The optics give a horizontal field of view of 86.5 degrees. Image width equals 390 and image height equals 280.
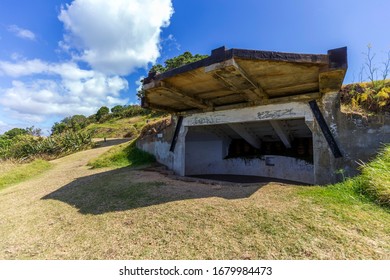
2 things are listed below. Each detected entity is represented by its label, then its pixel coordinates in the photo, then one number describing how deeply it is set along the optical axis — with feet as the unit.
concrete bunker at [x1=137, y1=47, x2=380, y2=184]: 12.81
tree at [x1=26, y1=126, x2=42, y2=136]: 77.46
